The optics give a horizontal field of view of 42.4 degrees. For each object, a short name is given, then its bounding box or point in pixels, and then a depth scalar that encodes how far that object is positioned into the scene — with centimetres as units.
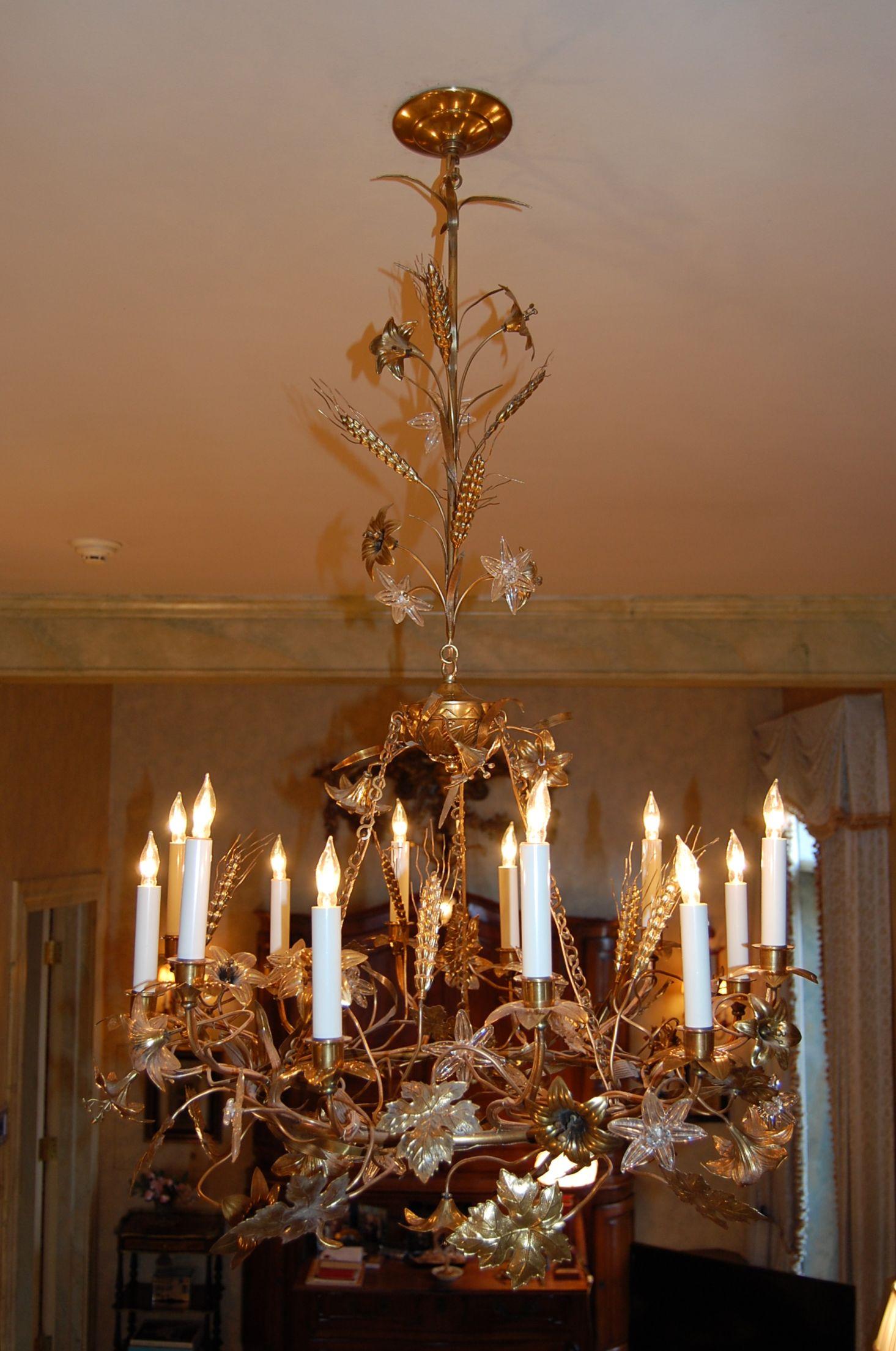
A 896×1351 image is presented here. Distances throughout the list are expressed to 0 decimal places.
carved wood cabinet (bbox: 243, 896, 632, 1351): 491
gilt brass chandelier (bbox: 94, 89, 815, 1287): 117
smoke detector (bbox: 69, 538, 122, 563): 297
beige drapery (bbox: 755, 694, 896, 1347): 423
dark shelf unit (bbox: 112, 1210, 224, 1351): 518
